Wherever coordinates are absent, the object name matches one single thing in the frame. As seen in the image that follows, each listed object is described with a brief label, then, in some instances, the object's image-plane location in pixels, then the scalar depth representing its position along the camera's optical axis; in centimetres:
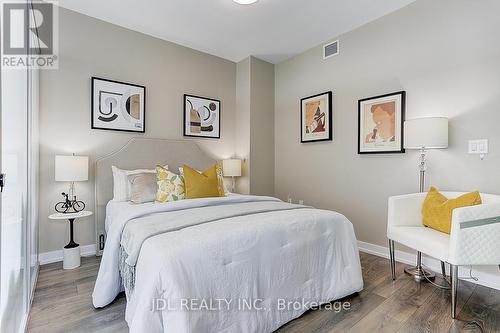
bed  121
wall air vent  332
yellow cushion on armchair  197
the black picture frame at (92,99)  286
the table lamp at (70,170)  237
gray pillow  260
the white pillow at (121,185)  269
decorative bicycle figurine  262
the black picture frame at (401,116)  266
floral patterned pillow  258
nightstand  242
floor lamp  218
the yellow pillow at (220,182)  286
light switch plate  215
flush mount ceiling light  256
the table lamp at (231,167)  377
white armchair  167
